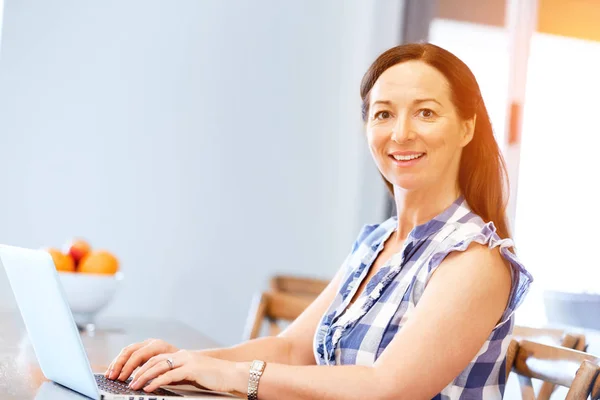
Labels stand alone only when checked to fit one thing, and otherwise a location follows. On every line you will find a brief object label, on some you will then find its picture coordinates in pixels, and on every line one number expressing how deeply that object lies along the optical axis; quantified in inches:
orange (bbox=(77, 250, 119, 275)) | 106.8
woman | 75.1
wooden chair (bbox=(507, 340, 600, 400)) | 72.8
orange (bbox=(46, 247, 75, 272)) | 105.7
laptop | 72.0
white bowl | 104.6
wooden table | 75.3
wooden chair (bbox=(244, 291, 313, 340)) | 106.0
